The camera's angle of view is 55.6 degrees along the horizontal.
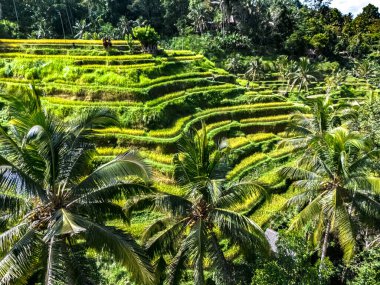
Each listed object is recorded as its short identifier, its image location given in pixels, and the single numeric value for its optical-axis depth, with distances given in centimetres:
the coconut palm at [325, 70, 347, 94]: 4924
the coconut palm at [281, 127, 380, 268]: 1273
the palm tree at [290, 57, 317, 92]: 4791
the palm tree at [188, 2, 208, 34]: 6369
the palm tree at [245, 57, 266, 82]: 5062
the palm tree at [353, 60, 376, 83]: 6094
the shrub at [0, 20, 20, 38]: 4021
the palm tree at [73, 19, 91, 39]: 5144
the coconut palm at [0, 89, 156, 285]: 843
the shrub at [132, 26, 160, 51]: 3484
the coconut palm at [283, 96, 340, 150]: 1698
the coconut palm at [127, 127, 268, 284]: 1079
